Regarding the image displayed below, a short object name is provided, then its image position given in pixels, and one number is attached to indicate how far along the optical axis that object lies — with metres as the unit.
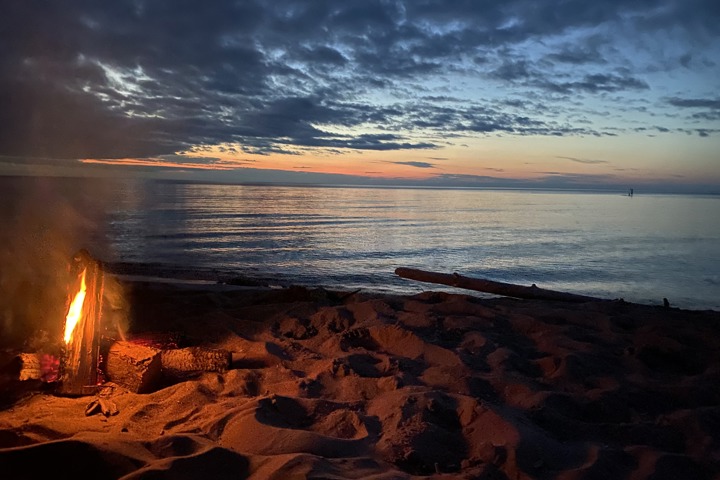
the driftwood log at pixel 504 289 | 10.21
